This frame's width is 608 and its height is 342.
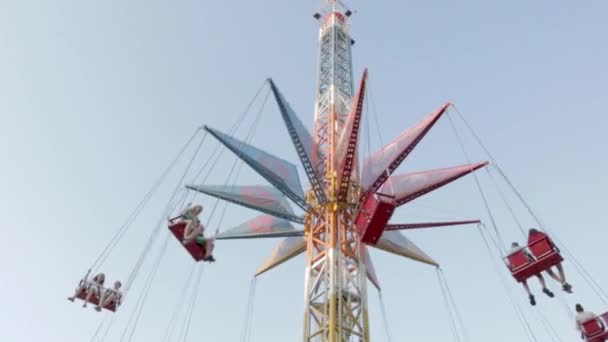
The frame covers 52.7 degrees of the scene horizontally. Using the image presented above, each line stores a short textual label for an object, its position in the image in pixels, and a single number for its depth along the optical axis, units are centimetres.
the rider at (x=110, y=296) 1725
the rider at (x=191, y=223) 1738
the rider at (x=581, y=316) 1565
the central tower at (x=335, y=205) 2044
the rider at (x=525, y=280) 1634
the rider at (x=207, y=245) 1750
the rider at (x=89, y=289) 1691
